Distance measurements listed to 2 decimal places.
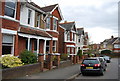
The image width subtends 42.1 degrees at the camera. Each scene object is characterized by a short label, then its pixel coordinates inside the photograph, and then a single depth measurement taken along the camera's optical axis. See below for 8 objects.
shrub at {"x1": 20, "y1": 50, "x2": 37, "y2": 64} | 12.39
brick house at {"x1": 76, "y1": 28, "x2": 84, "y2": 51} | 40.69
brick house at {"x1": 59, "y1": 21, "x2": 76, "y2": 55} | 29.98
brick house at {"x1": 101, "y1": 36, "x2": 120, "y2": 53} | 65.12
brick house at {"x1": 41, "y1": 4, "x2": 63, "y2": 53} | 20.30
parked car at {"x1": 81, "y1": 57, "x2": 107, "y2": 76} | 12.09
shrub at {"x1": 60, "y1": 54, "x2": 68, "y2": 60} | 20.80
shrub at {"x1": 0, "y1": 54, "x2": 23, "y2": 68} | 9.79
